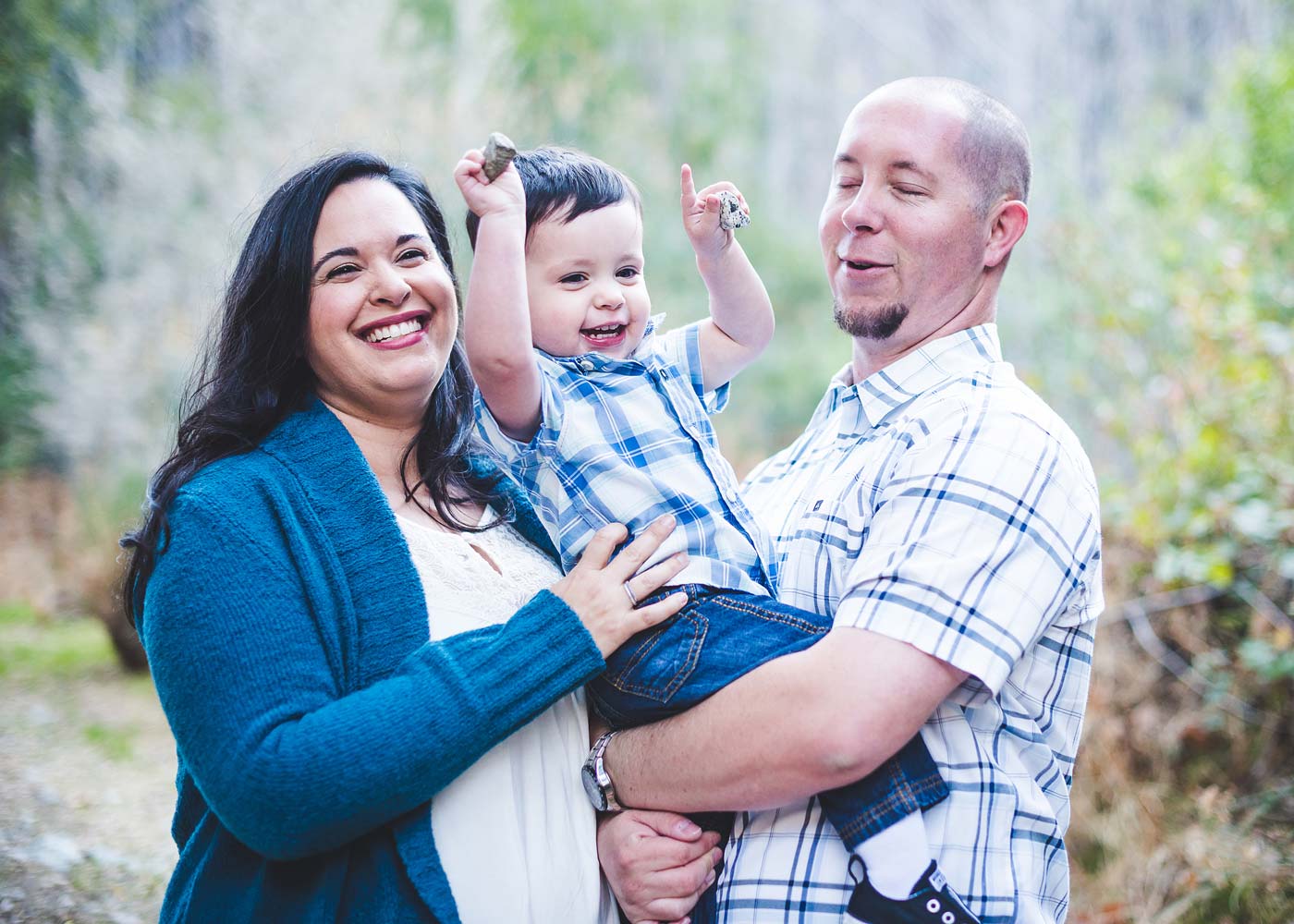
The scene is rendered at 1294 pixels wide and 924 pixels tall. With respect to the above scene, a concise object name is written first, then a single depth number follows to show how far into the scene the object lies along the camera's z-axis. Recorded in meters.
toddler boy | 1.54
